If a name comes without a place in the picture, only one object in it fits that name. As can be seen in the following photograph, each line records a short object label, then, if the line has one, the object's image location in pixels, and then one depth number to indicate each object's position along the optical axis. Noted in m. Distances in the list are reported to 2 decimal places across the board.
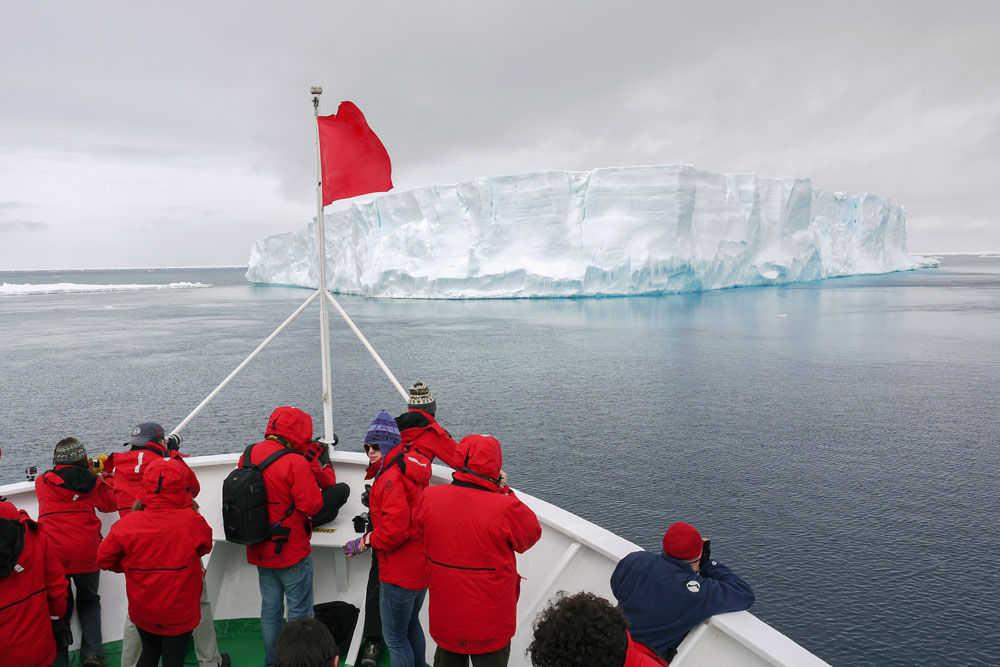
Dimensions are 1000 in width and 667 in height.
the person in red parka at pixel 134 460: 2.82
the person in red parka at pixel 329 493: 2.90
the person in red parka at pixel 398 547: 2.22
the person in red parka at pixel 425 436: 2.50
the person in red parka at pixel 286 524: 2.42
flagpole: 3.75
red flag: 3.86
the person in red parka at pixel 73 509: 2.71
